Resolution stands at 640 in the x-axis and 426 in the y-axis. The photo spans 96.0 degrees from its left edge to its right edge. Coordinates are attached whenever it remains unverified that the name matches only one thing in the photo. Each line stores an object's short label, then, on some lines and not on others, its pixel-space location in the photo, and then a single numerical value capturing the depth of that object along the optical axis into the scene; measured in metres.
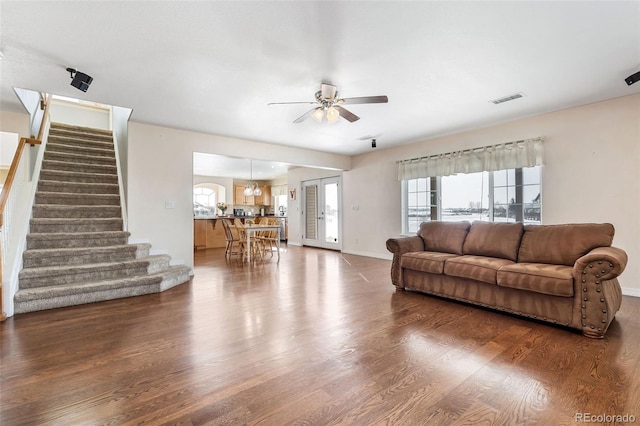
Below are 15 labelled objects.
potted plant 9.71
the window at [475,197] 4.50
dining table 6.21
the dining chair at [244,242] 6.66
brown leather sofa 2.40
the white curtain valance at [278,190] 11.17
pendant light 8.48
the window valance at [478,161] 4.32
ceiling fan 2.98
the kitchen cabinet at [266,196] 11.56
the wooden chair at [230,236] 6.99
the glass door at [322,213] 8.00
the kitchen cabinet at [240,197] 11.03
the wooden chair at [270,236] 6.85
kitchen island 8.41
